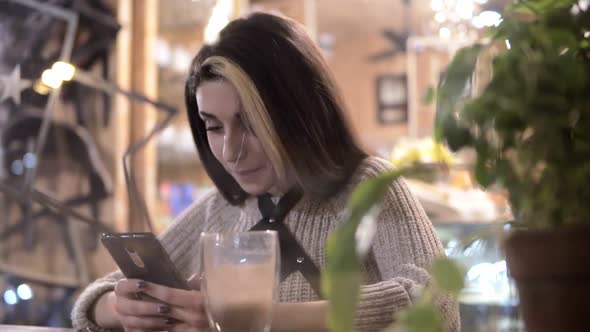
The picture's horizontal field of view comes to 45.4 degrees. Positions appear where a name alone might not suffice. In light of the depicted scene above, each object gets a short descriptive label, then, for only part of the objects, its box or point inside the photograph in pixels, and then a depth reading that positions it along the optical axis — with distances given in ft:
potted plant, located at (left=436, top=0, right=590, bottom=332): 1.39
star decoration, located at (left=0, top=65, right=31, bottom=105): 7.77
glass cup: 2.38
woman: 3.93
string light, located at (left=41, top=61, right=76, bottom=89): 7.88
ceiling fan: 17.15
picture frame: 21.77
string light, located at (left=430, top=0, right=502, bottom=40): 11.44
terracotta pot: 1.39
